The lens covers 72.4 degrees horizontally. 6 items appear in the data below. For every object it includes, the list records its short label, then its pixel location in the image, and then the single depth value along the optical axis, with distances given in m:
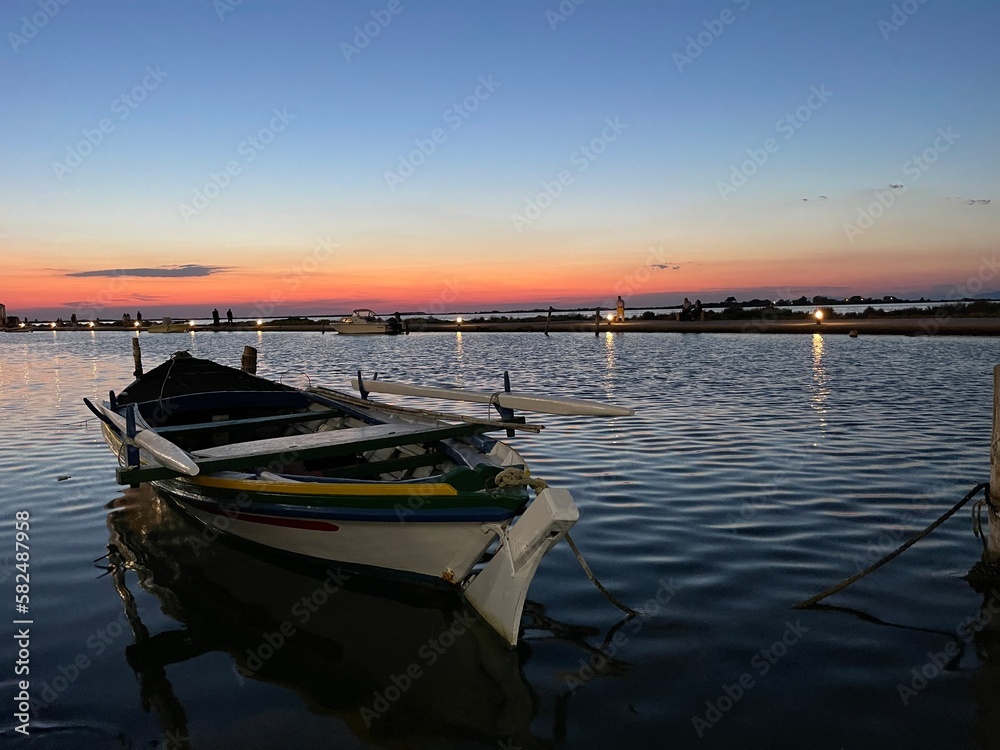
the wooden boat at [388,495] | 6.12
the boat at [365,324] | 83.62
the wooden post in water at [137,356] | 24.79
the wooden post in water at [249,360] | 22.64
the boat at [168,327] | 103.94
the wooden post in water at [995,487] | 6.58
